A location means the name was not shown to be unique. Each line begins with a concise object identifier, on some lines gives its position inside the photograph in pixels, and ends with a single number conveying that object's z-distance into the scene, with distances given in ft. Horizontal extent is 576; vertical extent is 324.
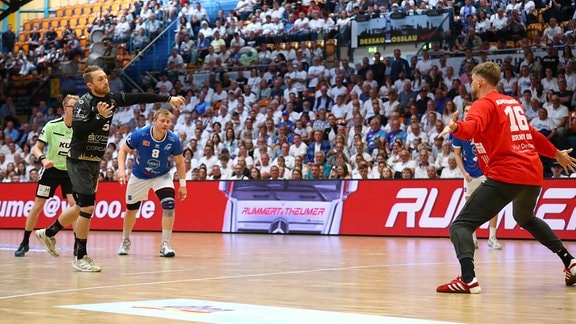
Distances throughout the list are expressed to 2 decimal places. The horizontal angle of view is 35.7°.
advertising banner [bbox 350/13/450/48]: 77.41
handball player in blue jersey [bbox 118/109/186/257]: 43.16
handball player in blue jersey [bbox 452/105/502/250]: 45.60
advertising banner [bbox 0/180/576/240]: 54.60
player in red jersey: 25.75
